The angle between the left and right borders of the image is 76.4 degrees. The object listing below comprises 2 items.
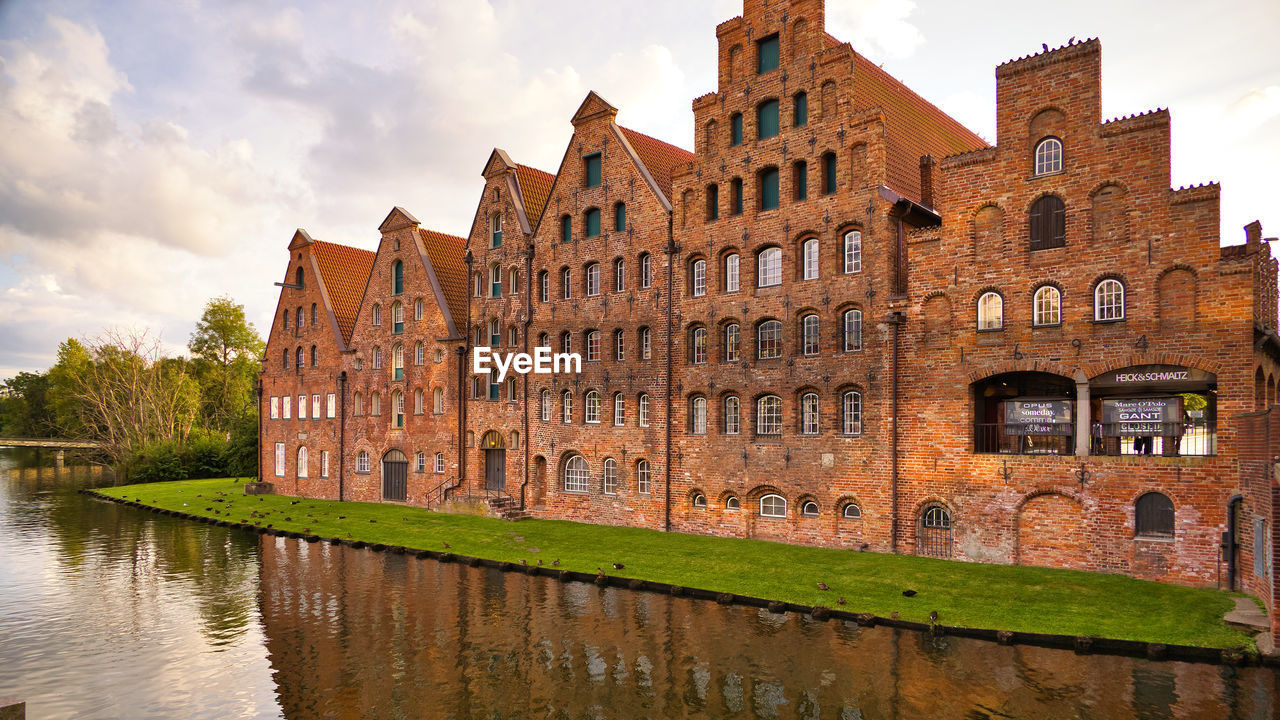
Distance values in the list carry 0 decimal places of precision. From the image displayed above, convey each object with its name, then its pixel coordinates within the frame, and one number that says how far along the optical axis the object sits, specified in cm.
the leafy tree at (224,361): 7762
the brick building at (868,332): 2023
